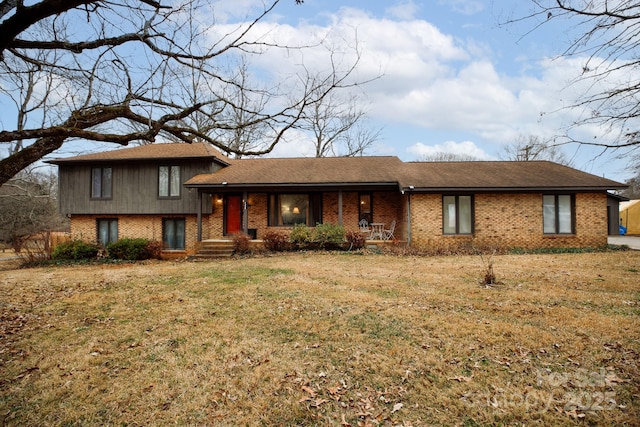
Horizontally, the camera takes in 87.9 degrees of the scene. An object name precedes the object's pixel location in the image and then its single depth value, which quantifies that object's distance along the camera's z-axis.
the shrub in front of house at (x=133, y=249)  14.98
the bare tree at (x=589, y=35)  3.63
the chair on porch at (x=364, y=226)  16.02
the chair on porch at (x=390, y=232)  15.59
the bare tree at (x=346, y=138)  26.54
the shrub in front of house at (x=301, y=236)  14.63
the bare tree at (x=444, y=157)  47.34
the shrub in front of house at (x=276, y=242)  14.77
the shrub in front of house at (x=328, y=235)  14.44
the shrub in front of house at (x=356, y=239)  14.56
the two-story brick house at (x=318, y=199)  14.46
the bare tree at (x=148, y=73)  3.23
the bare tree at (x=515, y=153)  36.34
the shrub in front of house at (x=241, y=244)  14.52
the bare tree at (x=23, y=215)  23.39
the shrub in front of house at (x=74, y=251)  14.95
